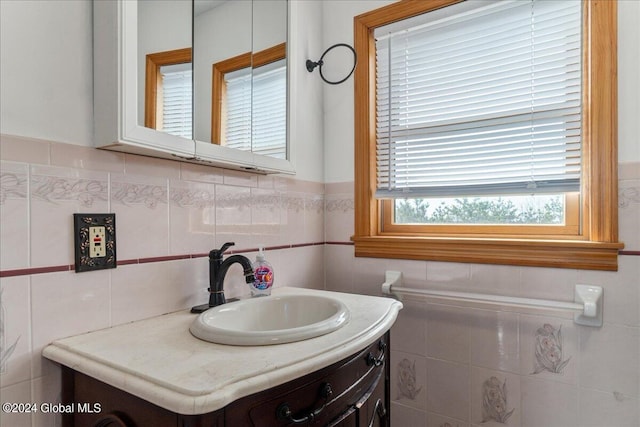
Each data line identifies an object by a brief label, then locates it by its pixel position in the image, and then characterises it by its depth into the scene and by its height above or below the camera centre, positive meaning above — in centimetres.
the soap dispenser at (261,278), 133 -23
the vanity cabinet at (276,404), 69 -40
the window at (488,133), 128 +32
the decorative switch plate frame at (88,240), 92 -7
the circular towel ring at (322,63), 173 +72
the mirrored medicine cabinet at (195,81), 93 +41
